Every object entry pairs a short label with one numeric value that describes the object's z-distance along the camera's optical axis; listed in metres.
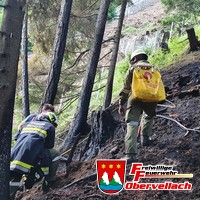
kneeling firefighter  6.43
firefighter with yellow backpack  6.40
